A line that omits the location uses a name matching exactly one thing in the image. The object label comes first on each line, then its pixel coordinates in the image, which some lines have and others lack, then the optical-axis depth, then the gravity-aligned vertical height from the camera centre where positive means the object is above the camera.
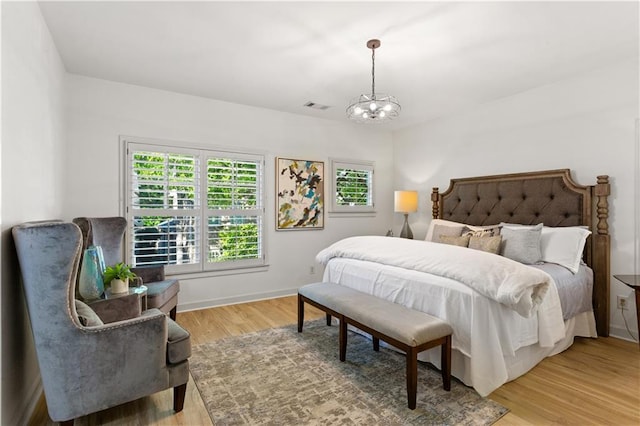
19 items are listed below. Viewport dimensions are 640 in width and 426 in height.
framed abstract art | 4.34 +0.23
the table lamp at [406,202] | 4.60 +0.12
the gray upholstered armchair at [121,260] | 2.63 -0.44
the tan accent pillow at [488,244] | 3.03 -0.32
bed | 2.05 -0.52
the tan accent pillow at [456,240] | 3.28 -0.31
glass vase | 2.13 -0.45
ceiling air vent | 4.02 +1.33
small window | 4.80 +0.37
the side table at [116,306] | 2.05 -0.61
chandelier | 2.61 +0.84
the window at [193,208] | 3.48 +0.03
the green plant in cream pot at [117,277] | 2.21 -0.46
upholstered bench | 1.90 -0.73
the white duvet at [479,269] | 1.98 -0.41
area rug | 1.83 -1.16
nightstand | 2.29 -0.53
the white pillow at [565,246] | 2.82 -0.32
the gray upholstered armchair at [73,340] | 1.48 -0.64
